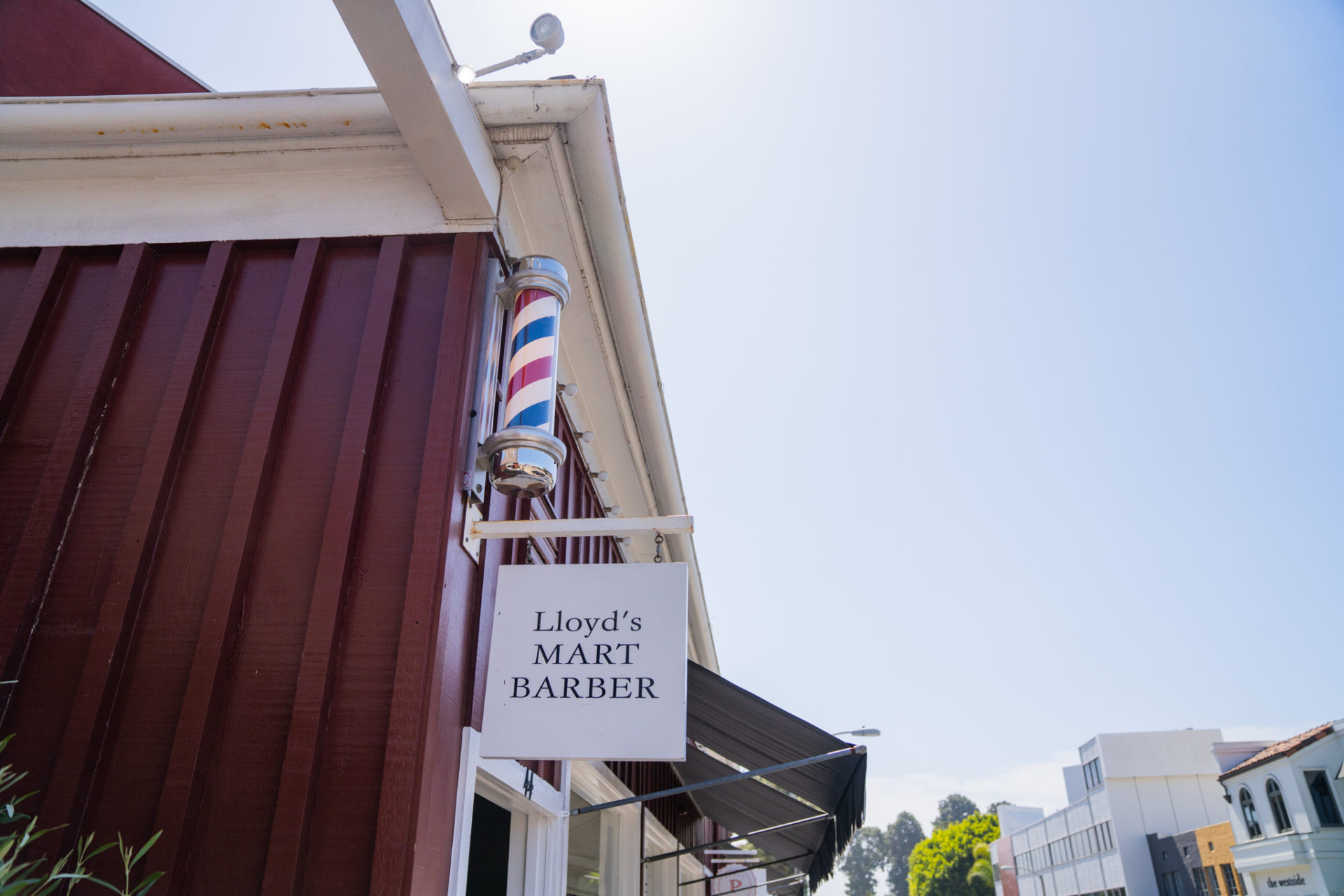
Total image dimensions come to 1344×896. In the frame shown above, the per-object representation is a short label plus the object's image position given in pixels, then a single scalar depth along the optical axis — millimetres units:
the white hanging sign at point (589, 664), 2467
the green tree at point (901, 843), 109312
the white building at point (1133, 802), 33344
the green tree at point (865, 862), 115125
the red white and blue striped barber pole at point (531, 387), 2650
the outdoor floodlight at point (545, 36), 2748
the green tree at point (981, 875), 52375
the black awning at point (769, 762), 4711
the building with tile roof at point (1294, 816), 21656
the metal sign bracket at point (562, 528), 2617
